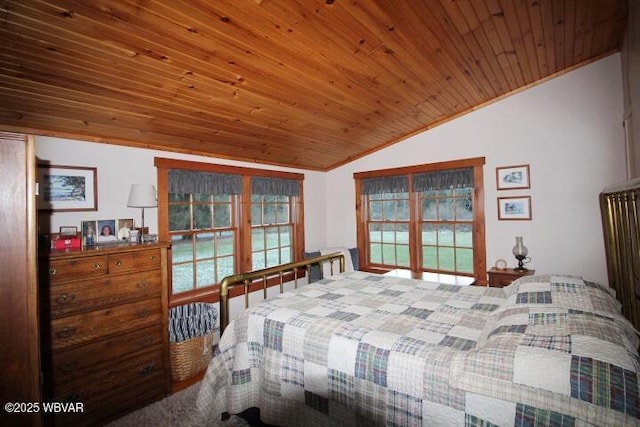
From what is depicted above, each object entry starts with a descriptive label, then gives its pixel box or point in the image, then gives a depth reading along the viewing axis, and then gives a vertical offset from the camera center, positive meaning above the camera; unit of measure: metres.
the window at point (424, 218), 3.88 -0.06
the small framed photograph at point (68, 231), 2.39 -0.04
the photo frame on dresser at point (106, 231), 2.62 -0.05
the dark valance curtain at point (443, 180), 3.86 +0.44
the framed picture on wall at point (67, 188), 2.36 +0.30
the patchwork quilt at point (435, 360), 1.07 -0.61
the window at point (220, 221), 3.22 -0.01
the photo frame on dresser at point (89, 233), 2.45 -0.06
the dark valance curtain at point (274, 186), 4.04 +0.45
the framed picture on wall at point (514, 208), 3.52 +0.04
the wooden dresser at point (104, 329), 1.95 -0.73
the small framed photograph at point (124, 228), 2.70 -0.04
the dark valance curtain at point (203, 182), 3.18 +0.43
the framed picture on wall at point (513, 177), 3.51 +0.39
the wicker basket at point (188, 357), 2.68 -1.21
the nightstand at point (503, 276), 3.23 -0.68
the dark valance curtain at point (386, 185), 4.38 +0.45
